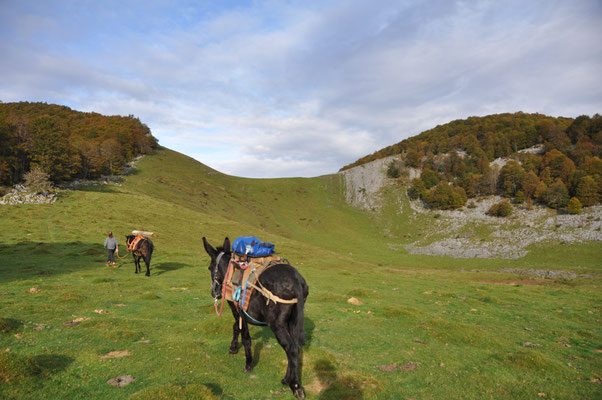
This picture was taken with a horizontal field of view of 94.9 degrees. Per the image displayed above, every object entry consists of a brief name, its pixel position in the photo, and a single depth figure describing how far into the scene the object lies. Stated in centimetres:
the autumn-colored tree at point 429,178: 10774
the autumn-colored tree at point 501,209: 8103
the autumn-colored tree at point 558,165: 8538
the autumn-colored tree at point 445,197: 9331
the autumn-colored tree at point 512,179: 9006
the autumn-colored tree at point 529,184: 8481
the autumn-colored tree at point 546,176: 8661
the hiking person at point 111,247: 2500
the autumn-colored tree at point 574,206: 7203
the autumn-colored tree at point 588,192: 7350
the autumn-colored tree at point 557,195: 7600
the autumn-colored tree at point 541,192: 8081
